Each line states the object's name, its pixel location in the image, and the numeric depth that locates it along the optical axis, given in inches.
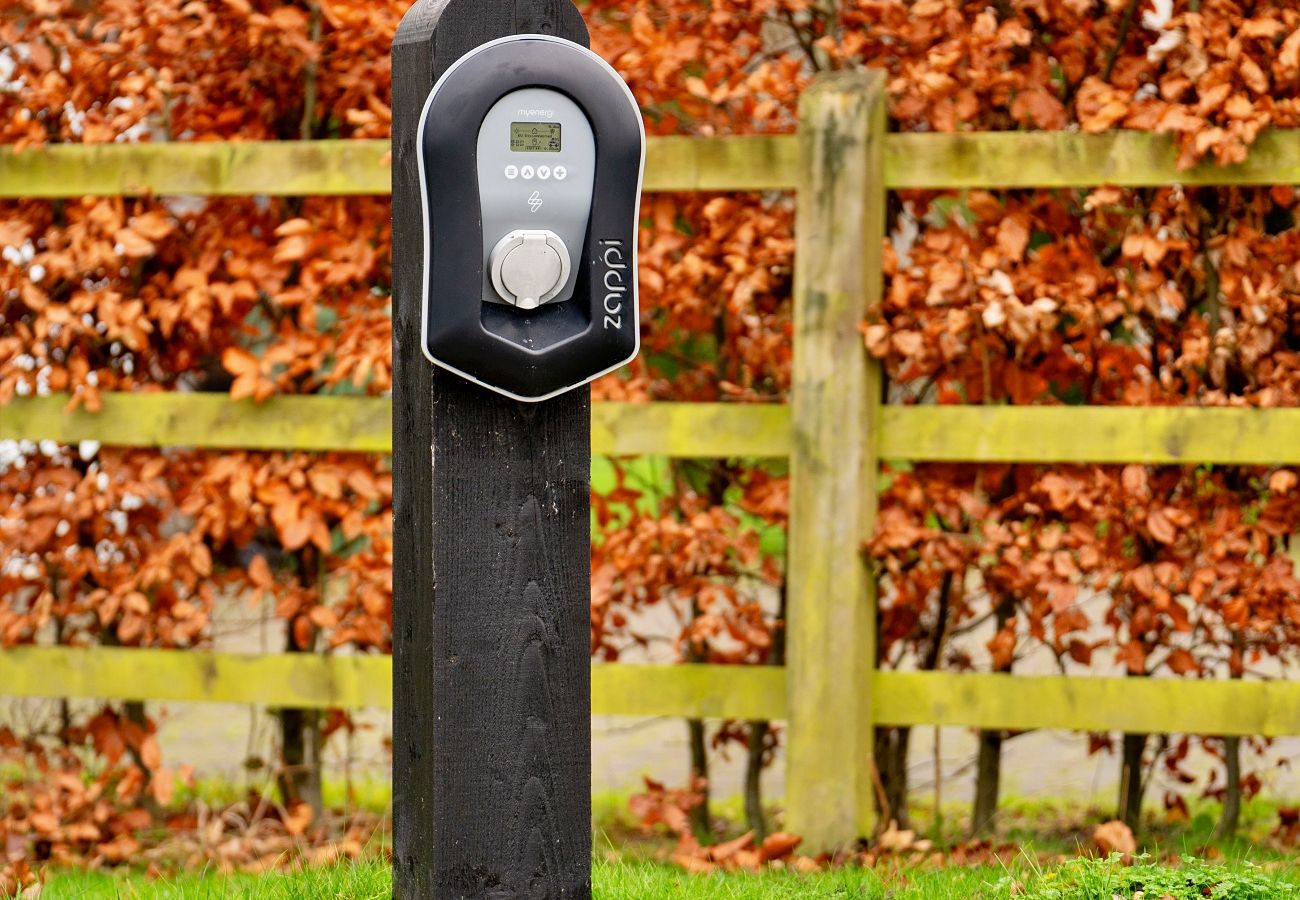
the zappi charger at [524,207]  211.6
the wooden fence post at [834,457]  328.8
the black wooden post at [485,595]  222.8
